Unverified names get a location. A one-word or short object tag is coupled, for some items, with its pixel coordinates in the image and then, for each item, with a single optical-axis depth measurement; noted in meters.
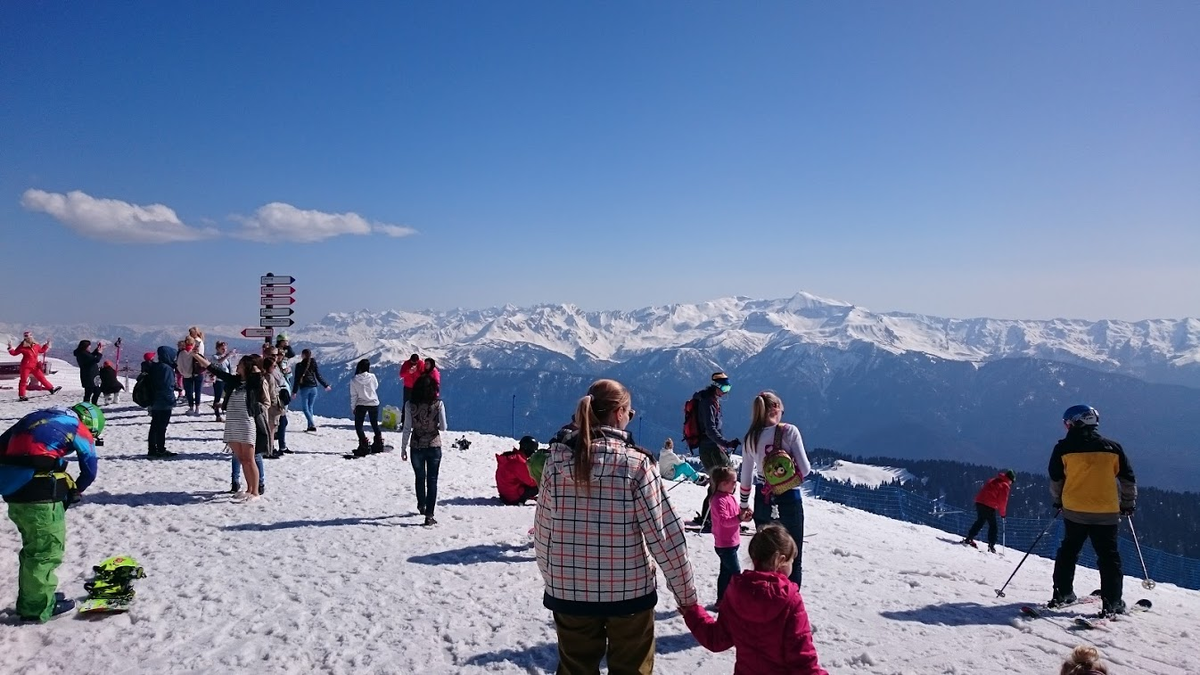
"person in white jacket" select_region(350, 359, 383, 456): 15.97
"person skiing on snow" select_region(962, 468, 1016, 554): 14.92
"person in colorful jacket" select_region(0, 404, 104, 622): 5.89
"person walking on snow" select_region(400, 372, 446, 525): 9.95
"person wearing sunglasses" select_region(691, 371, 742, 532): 9.31
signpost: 18.61
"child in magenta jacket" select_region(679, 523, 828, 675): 3.82
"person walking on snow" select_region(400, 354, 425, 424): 15.30
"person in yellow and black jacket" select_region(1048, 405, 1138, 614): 7.33
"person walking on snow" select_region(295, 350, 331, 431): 17.19
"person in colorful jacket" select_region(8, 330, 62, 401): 21.00
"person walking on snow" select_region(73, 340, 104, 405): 19.64
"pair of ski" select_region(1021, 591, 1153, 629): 7.16
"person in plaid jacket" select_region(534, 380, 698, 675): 3.88
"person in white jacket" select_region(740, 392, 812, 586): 6.84
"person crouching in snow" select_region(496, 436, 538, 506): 12.32
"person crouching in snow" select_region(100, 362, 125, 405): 19.89
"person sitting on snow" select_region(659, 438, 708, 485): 17.22
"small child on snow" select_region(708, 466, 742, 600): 6.54
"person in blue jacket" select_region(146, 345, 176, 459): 13.25
